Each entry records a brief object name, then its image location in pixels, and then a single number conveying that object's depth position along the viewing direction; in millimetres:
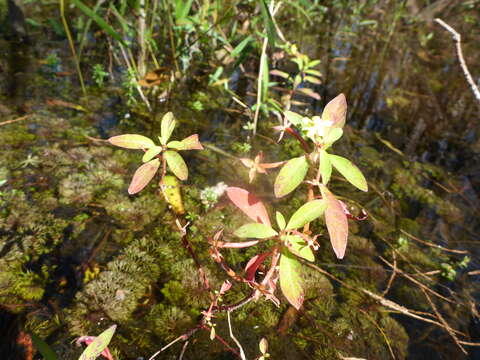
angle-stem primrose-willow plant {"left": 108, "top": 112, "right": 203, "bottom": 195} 253
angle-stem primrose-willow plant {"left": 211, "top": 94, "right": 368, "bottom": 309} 218
